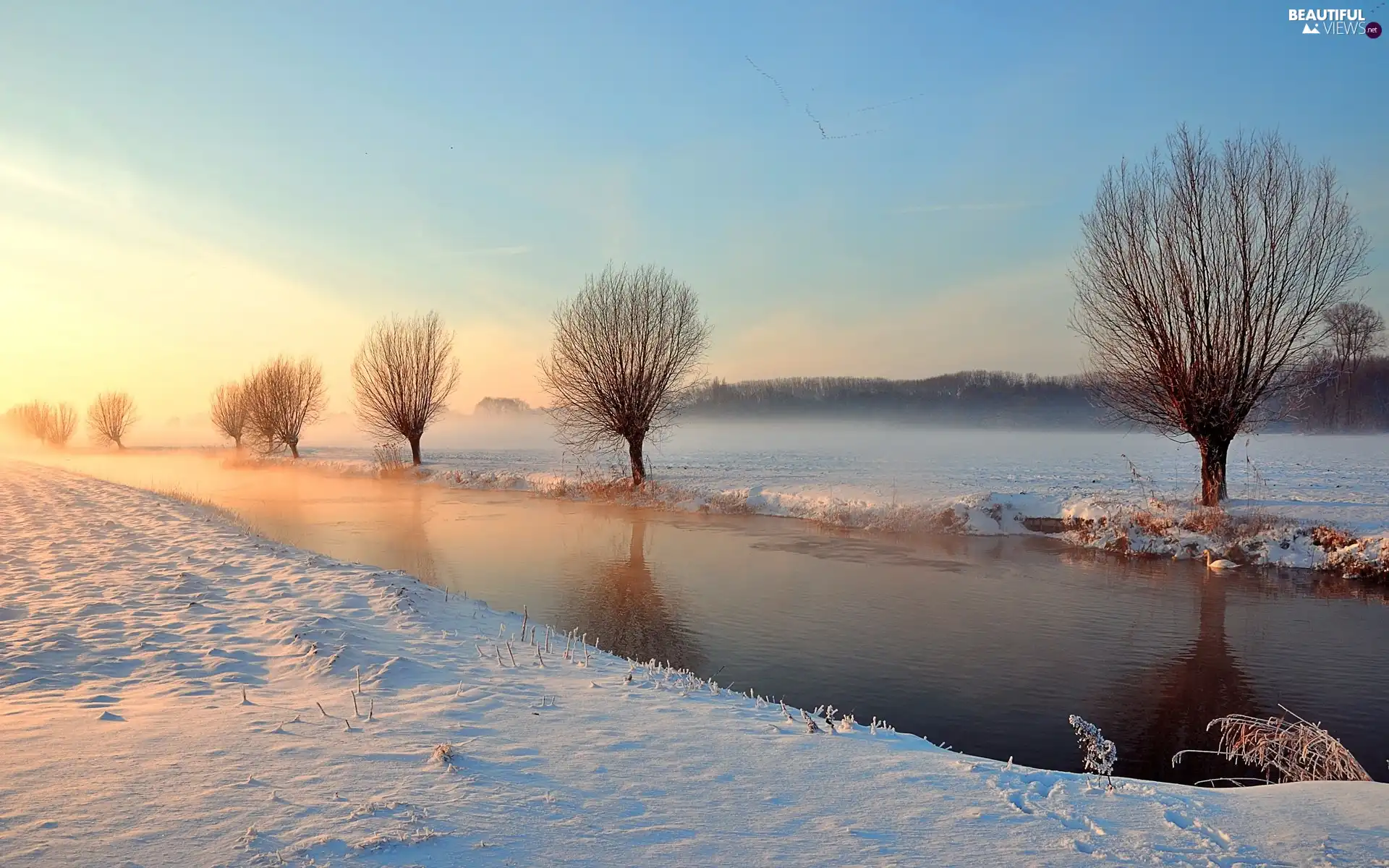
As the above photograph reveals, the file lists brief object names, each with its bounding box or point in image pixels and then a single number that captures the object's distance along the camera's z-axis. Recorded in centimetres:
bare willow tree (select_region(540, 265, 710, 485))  2934
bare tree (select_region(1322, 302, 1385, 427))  1919
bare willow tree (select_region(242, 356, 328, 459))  5378
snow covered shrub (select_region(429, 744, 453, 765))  435
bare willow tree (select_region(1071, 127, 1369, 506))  1844
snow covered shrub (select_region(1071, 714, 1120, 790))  471
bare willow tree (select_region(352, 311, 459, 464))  4188
